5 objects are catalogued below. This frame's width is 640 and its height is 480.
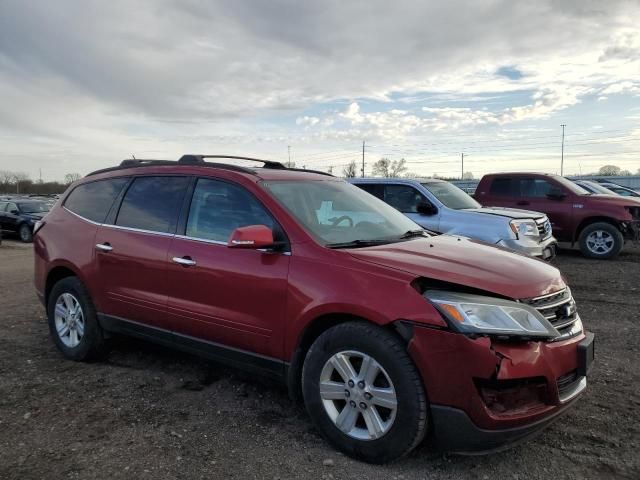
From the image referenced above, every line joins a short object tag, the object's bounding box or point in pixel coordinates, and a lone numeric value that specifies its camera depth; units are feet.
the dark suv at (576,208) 35.83
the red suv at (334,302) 8.96
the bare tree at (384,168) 249.47
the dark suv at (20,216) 60.39
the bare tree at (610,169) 207.55
